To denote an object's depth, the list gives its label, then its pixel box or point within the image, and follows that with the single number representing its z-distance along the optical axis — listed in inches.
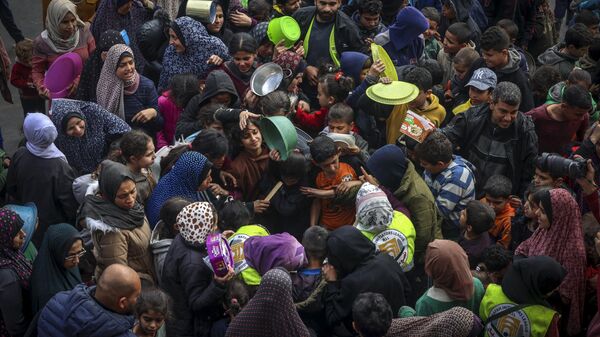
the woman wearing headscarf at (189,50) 255.6
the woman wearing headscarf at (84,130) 221.6
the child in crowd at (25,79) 274.2
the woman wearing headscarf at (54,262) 172.7
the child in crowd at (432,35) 289.7
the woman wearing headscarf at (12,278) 171.5
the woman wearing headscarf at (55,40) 262.2
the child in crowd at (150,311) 157.5
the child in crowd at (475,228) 195.5
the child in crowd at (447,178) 204.4
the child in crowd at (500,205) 207.8
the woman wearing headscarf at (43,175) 209.9
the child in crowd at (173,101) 239.9
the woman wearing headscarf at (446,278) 166.2
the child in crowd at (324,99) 235.9
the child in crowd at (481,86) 235.6
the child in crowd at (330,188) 204.4
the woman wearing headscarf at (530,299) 165.2
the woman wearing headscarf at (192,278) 174.4
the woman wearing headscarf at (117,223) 183.5
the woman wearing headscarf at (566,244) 177.0
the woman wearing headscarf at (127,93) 237.6
